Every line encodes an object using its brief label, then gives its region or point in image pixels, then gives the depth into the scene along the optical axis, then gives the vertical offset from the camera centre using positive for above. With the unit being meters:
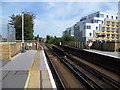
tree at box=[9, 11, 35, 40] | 22.00 +4.23
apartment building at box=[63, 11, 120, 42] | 44.20 +8.15
